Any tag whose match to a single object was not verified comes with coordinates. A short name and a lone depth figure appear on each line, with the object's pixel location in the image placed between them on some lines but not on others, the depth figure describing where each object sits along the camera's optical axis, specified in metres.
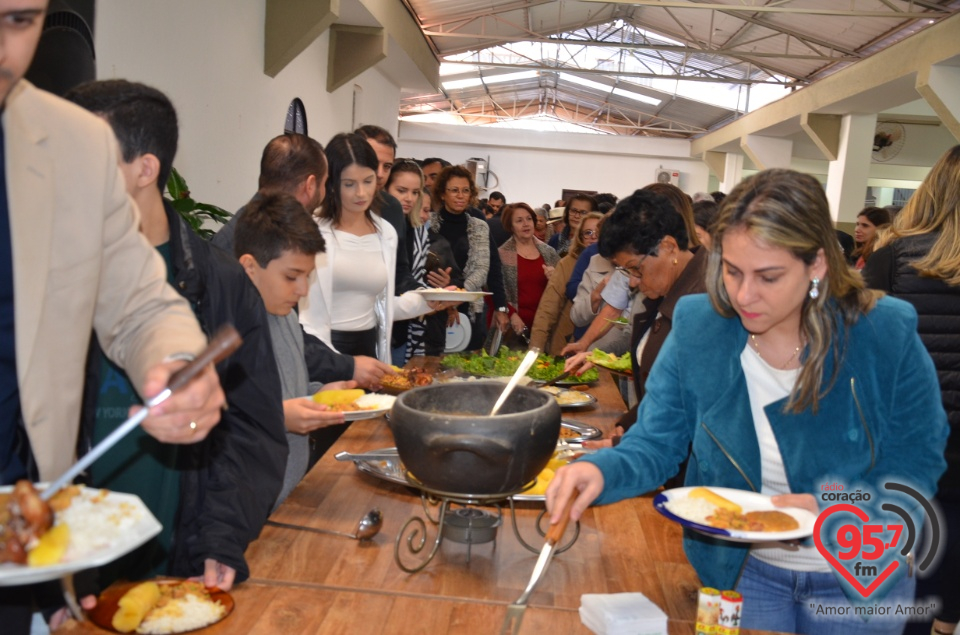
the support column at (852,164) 11.36
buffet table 1.42
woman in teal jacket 1.62
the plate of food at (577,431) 2.52
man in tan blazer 1.12
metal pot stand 1.63
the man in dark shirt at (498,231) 6.54
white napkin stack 1.33
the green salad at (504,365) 3.36
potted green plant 3.95
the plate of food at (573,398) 2.91
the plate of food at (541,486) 1.90
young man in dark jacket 1.53
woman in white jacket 3.35
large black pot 1.38
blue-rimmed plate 1.34
